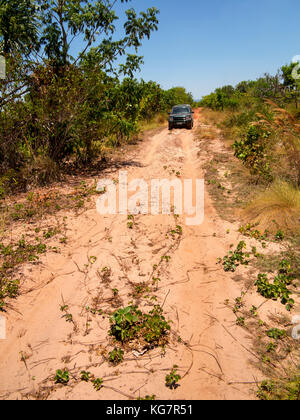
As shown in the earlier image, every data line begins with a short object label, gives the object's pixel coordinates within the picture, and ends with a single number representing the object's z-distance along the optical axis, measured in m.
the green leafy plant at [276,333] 2.94
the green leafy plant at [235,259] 4.20
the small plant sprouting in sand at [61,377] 2.58
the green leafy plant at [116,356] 2.79
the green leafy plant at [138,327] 3.00
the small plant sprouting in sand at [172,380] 2.52
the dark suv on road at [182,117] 18.70
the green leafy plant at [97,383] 2.52
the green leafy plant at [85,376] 2.60
